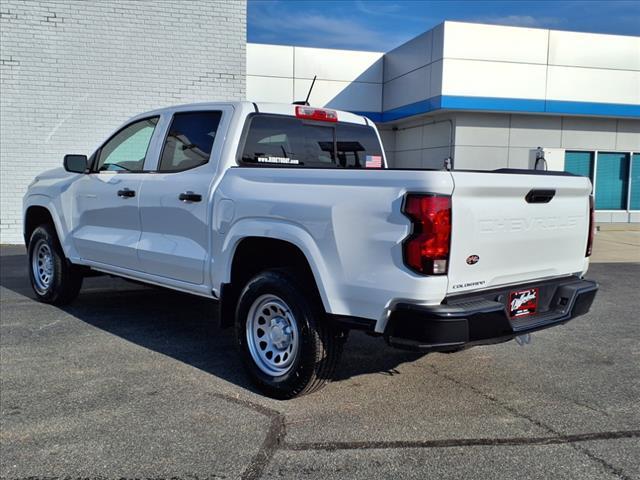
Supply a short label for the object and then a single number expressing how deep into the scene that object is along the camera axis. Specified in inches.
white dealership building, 489.1
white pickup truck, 131.4
